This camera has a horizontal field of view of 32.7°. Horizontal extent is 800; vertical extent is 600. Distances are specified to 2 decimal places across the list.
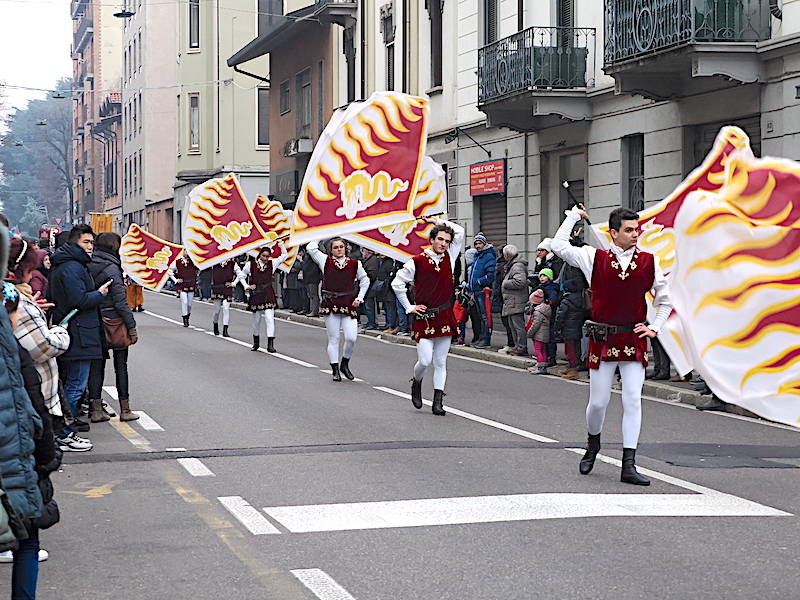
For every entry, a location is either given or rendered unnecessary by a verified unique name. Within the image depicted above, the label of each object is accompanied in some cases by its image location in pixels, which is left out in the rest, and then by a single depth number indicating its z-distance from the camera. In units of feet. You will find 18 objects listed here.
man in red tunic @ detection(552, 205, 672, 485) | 30.45
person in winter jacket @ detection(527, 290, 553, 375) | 58.70
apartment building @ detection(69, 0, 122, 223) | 299.58
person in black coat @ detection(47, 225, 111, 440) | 36.86
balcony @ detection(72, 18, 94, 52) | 331.04
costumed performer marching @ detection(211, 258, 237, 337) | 84.07
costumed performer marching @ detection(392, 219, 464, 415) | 43.45
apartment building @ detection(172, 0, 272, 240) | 185.16
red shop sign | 91.09
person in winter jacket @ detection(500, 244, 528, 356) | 64.69
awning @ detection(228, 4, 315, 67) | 135.44
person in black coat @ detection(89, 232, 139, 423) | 39.06
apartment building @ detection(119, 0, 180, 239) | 232.94
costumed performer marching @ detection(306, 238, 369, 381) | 54.65
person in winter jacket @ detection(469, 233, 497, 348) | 71.67
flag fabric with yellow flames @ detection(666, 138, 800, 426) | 20.20
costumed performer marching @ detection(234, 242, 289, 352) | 70.64
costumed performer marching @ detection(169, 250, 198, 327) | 95.35
